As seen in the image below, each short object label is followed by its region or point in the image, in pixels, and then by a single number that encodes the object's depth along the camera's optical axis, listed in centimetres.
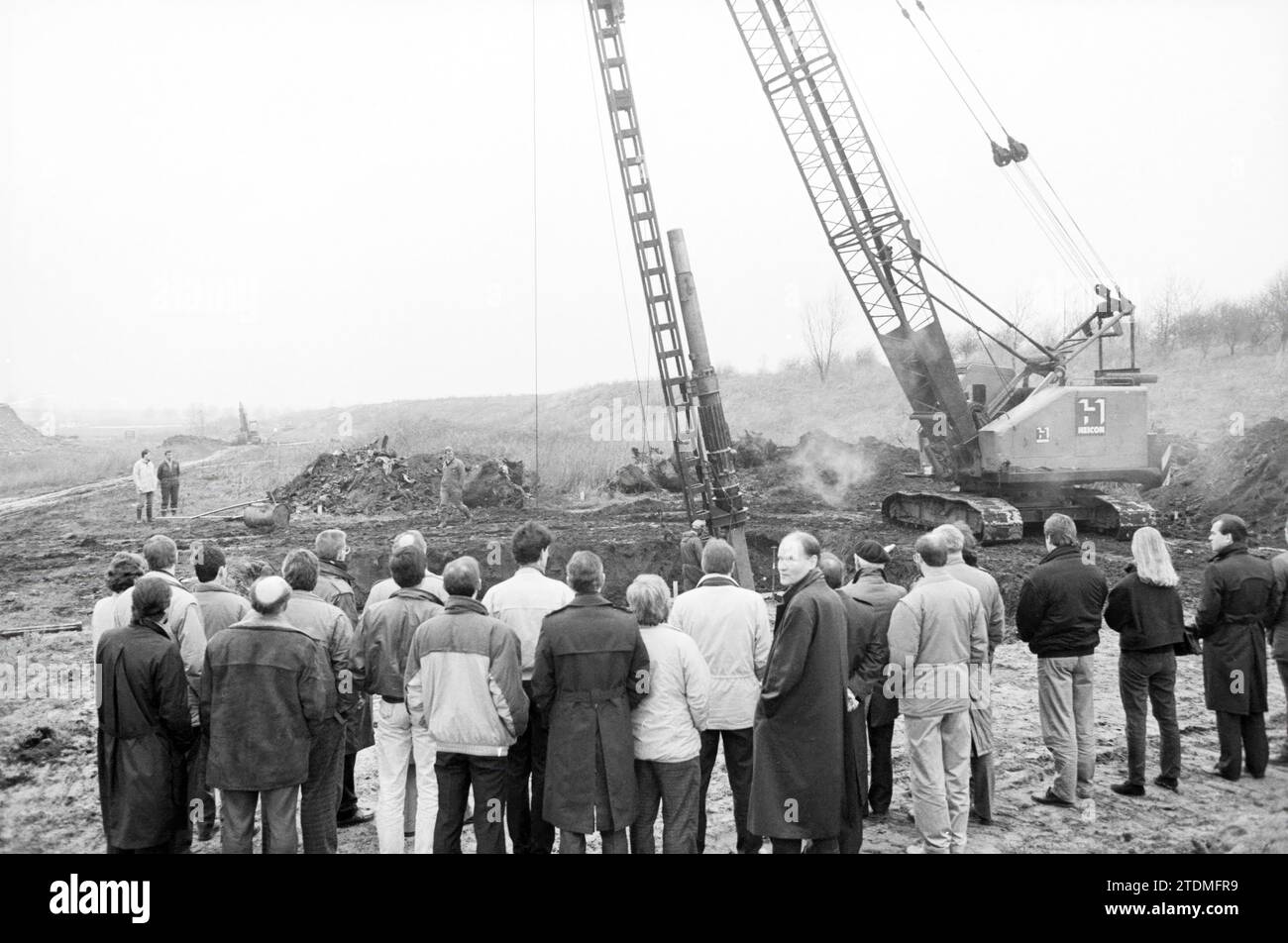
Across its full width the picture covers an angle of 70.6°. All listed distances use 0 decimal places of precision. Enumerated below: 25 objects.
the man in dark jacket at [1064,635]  527
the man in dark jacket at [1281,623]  581
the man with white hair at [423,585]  505
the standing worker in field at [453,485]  1745
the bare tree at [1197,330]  2902
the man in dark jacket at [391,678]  468
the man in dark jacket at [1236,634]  567
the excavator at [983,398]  1427
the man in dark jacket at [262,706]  414
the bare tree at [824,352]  4072
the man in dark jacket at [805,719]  409
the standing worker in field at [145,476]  1800
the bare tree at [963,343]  3373
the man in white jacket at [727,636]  453
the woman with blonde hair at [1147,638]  550
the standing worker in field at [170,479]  1927
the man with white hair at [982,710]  504
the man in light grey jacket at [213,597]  505
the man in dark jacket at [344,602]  518
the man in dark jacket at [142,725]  418
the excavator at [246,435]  3425
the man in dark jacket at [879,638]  503
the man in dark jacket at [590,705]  411
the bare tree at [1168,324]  3145
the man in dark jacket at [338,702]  454
